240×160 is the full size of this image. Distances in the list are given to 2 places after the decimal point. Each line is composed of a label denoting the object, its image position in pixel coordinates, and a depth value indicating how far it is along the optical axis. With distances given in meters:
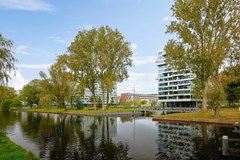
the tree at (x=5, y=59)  24.42
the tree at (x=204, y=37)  41.91
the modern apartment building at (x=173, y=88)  130.38
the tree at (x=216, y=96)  38.62
